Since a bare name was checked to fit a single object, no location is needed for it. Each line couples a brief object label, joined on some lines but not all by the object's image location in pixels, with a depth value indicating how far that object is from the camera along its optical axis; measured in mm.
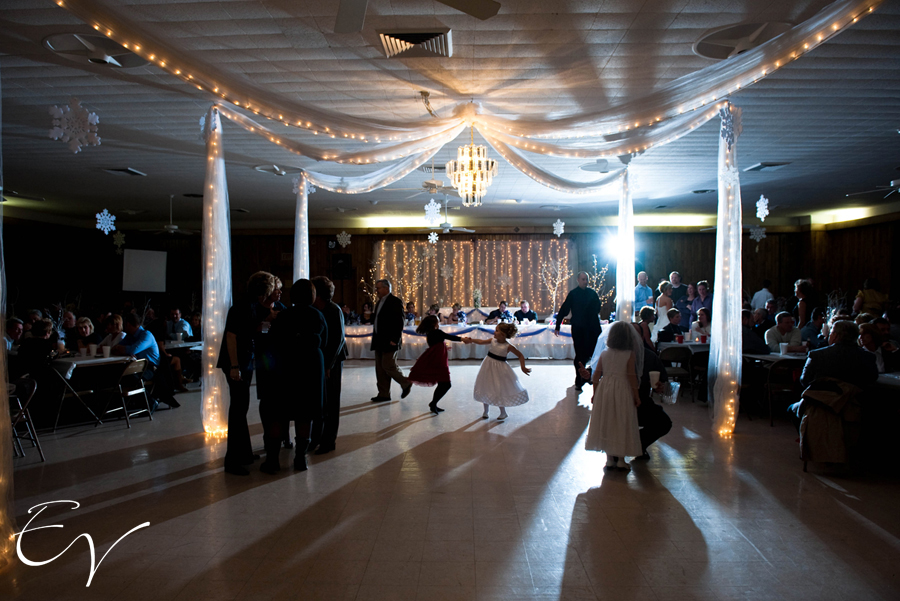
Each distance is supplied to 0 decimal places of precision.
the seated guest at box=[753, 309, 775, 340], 7223
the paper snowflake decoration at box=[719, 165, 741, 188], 5121
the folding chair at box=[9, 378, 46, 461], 4240
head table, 11070
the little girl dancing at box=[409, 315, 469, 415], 6333
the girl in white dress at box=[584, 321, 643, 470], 4176
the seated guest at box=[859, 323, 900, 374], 4816
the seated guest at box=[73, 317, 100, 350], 6758
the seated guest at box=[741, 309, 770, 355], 6289
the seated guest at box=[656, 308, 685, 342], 7341
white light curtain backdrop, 15258
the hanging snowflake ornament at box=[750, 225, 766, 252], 13789
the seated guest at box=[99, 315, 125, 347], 6695
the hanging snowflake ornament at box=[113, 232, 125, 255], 13703
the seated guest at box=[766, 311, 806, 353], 6324
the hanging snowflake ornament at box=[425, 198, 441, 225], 9969
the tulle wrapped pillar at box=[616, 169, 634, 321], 7070
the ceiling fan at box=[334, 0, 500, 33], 2789
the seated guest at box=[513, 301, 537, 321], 12406
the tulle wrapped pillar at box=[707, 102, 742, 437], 5051
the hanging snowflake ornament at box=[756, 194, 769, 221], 9327
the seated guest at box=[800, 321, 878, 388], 4117
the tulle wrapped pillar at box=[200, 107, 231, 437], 5035
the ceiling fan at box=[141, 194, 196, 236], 11234
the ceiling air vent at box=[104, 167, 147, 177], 8715
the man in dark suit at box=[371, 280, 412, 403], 6582
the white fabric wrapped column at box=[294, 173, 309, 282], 6723
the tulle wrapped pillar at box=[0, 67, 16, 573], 2854
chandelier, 6020
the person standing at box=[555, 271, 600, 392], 7523
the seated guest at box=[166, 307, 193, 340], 9047
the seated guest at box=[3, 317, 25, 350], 6355
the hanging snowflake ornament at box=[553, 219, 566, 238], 13930
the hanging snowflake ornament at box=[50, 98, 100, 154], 4562
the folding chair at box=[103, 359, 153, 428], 5788
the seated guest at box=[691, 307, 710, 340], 7598
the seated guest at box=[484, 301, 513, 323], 12034
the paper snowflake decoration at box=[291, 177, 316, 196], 6996
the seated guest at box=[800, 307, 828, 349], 6199
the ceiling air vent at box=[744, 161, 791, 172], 8477
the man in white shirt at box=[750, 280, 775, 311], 11969
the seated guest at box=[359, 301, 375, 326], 12366
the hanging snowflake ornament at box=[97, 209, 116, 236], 10173
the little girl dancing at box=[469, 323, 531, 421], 5905
